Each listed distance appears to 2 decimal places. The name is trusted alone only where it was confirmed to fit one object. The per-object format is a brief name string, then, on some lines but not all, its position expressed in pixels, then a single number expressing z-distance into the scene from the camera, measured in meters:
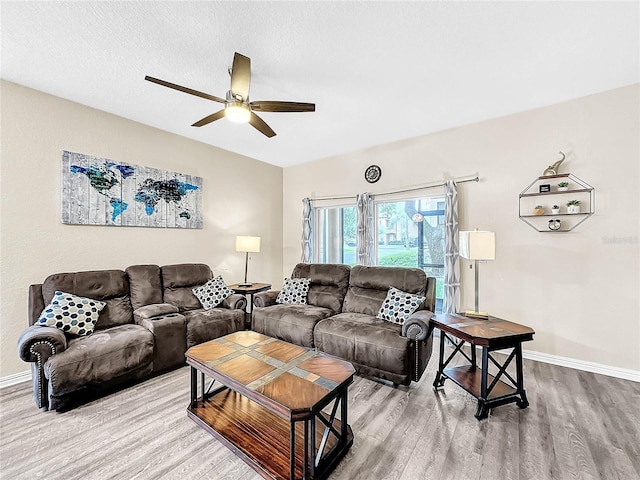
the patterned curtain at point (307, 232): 5.30
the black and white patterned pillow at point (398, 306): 2.98
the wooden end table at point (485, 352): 2.17
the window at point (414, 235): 4.16
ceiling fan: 2.03
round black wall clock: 4.57
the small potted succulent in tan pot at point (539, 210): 3.19
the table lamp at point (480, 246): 2.72
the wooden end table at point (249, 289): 4.08
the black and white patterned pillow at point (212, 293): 3.70
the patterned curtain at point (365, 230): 4.62
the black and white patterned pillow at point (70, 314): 2.51
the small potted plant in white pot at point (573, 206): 3.01
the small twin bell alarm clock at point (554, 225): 3.11
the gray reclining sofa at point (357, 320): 2.59
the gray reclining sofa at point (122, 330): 2.21
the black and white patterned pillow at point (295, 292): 3.90
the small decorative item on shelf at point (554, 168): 3.15
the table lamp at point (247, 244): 4.42
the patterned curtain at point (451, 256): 3.71
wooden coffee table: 1.55
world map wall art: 3.09
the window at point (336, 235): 5.21
